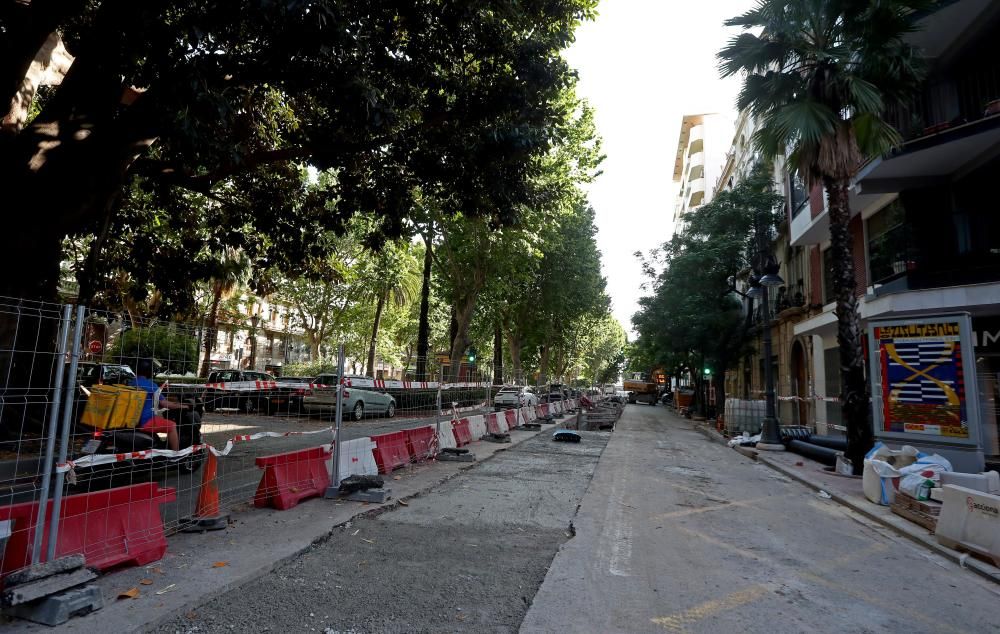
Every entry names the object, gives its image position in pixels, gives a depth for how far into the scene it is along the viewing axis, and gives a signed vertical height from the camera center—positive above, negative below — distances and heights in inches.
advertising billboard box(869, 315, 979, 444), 328.8 +11.0
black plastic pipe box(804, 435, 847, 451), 531.5 -46.8
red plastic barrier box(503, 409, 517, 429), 716.0 -42.8
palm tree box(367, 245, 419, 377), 1141.7 +216.6
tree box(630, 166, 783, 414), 999.6 +213.6
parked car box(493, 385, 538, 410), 807.5 -21.6
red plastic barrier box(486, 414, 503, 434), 603.5 -44.6
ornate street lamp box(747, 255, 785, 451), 593.0 -15.9
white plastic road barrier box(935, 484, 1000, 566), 214.8 -49.2
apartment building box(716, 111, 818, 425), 895.1 +119.6
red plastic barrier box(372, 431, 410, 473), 355.3 -46.4
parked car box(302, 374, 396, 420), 313.9 -19.5
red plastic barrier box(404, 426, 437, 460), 408.2 -45.6
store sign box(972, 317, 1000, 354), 499.2 +55.9
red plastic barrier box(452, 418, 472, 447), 507.5 -46.0
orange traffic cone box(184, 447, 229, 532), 219.5 -52.5
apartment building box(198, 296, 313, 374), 1243.8 +114.9
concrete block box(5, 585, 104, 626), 138.7 -58.5
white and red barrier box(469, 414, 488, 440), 554.2 -43.2
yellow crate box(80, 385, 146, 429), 214.5 -13.8
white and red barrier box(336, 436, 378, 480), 312.6 -44.7
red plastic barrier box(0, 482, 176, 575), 150.2 -46.1
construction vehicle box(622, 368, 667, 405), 2556.6 -15.4
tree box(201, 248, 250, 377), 544.7 +113.0
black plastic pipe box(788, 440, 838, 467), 492.4 -53.9
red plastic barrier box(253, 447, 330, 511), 259.1 -48.1
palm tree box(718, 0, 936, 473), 425.7 +231.6
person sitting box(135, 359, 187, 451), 224.3 -17.2
